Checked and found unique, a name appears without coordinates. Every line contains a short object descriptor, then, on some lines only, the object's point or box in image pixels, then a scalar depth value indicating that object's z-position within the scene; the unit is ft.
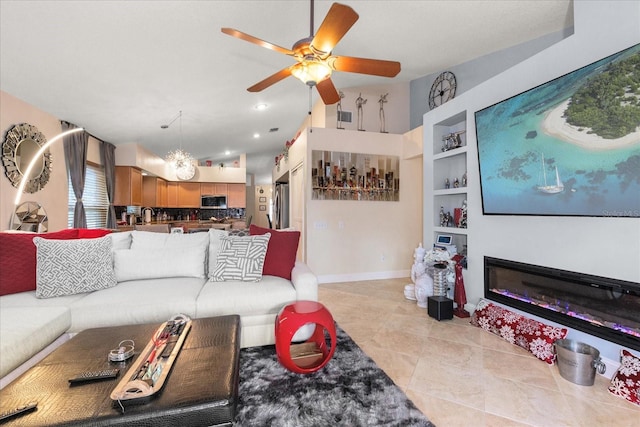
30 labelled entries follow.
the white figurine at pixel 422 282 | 11.18
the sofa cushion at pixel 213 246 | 8.89
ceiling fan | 6.17
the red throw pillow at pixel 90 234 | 9.13
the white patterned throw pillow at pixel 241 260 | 8.37
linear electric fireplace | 6.30
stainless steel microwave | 28.09
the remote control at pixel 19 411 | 3.13
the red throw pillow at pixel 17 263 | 7.27
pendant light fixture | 18.79
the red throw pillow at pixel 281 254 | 8.96
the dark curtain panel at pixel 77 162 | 14.06
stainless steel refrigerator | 22.36
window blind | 16.44
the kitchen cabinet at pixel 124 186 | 18.92
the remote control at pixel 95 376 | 3.81
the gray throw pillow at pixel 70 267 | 7.23
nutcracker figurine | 10.27
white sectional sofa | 5.90
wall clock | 14.50
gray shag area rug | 5.09
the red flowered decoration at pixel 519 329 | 7.24
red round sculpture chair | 6.14
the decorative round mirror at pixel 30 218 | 11.03
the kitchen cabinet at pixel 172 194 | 27.32
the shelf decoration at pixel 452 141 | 11.68
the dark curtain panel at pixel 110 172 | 17.64
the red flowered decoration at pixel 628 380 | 5.62
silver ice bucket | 6.15
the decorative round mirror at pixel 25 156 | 10.61
